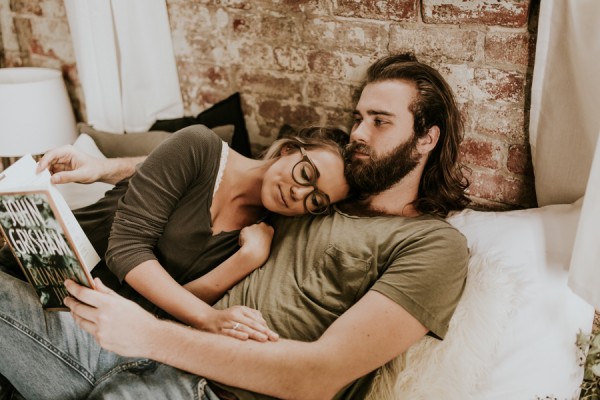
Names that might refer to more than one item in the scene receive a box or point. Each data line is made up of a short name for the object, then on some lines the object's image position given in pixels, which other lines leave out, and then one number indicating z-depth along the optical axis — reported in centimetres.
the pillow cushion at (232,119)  195
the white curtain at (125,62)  208
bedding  120
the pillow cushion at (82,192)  178
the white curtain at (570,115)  114
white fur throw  122
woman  139
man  119
